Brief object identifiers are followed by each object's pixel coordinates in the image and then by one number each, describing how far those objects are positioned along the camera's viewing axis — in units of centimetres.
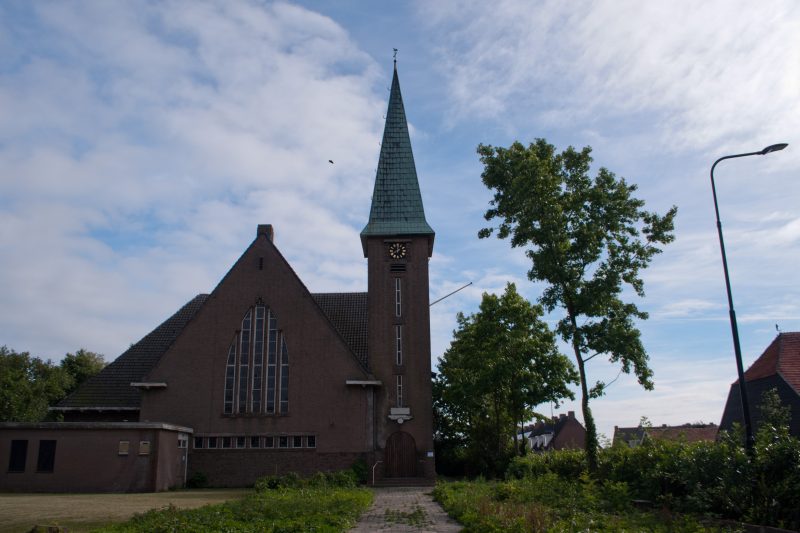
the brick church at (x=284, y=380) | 3447
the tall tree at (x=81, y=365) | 5603
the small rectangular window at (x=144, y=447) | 2853
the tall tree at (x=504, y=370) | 3478
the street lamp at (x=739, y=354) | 1557
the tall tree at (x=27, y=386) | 4466
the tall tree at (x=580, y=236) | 2434
